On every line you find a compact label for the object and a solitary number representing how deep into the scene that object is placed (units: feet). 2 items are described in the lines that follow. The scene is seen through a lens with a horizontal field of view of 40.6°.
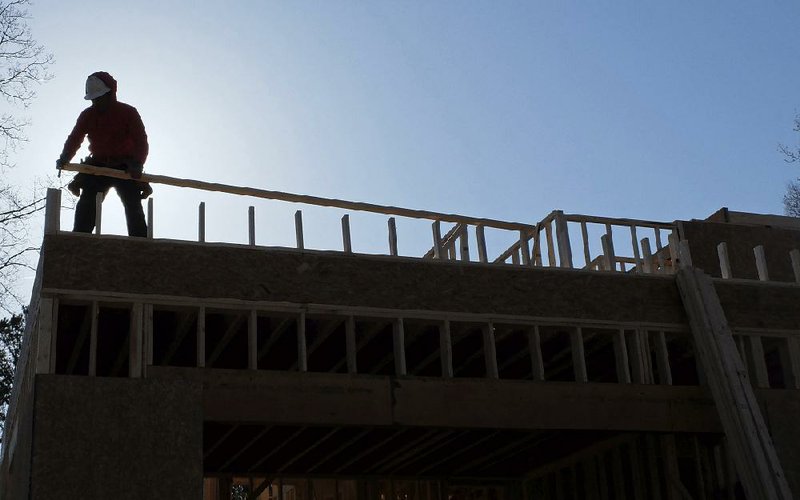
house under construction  31.14
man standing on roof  35.70
